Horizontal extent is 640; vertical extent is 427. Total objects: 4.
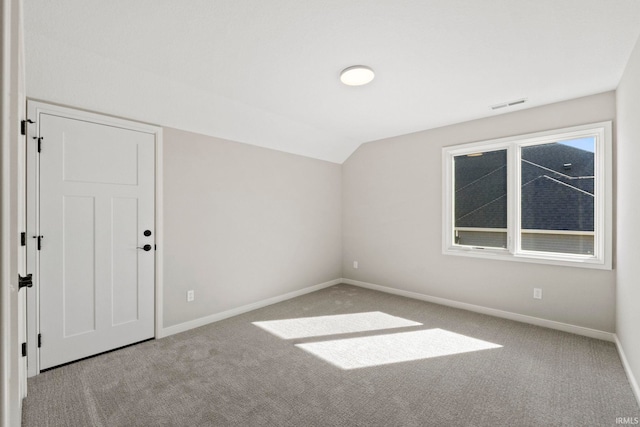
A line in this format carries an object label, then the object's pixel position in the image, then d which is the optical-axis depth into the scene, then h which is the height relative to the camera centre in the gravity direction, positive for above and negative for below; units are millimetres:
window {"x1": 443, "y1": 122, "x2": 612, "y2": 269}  3088 +202
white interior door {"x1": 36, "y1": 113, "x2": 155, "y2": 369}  2449 -225
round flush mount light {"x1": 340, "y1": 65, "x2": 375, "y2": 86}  2508 +1245
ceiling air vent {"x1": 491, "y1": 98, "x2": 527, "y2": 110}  3189 +1252
